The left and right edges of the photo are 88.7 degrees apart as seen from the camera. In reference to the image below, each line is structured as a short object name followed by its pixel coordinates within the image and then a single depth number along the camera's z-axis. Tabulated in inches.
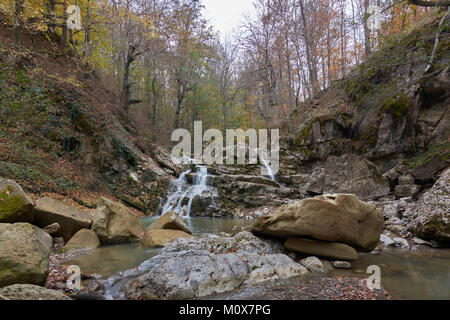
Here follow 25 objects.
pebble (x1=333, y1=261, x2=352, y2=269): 173.9
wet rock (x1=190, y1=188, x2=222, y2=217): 455.5
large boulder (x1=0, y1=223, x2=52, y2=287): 115.2
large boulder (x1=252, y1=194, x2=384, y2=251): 182.5
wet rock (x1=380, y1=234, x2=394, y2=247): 230.8
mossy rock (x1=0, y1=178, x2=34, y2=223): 174.7
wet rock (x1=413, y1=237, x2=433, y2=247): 216.2
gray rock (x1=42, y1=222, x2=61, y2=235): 218.8
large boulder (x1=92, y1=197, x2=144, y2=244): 241.1
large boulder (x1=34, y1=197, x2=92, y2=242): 220.4
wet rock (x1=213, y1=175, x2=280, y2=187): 503.3
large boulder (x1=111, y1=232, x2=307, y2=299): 131.7
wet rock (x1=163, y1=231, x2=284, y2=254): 206.4
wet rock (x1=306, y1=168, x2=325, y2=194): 437.7
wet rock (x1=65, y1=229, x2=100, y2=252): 213.0
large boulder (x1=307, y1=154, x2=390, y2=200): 369.4
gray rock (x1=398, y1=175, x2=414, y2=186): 338.0
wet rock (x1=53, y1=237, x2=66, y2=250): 210.4
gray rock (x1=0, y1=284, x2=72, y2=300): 93.6
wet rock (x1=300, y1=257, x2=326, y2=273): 167.9
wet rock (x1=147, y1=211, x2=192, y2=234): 275.3
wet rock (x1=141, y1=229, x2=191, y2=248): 235.6
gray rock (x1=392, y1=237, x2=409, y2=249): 221.8
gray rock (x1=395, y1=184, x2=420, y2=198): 321.1
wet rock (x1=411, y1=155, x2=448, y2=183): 319.5
